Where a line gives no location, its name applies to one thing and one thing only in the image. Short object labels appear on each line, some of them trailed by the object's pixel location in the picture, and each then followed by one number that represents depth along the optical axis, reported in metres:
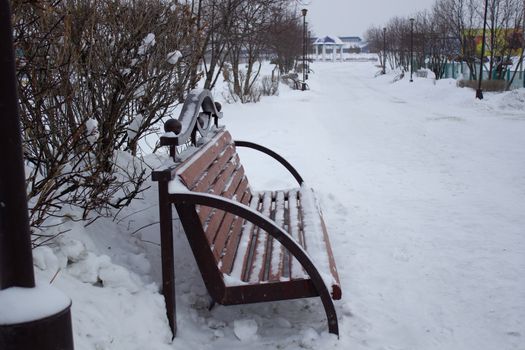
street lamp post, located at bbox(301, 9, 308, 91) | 29.04
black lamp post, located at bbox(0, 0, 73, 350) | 1.57
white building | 109.85
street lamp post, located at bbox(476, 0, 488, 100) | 21.56
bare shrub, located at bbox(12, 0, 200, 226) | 2.89
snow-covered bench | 2.67
